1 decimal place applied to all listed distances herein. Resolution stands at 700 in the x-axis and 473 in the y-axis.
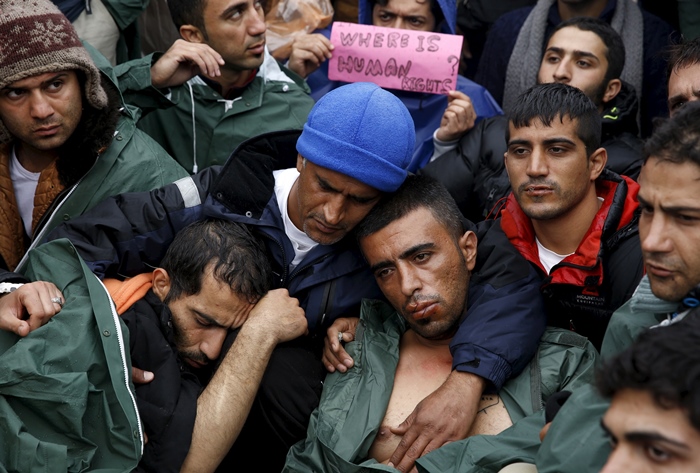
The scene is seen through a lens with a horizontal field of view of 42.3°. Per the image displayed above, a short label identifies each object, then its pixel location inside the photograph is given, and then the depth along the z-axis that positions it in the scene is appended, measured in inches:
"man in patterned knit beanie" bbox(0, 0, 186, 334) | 161.9
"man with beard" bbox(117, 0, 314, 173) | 199.6
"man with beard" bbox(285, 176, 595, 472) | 140.2
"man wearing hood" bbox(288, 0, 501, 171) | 208.7
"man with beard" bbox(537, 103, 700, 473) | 107.6
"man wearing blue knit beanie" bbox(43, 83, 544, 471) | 141.4
